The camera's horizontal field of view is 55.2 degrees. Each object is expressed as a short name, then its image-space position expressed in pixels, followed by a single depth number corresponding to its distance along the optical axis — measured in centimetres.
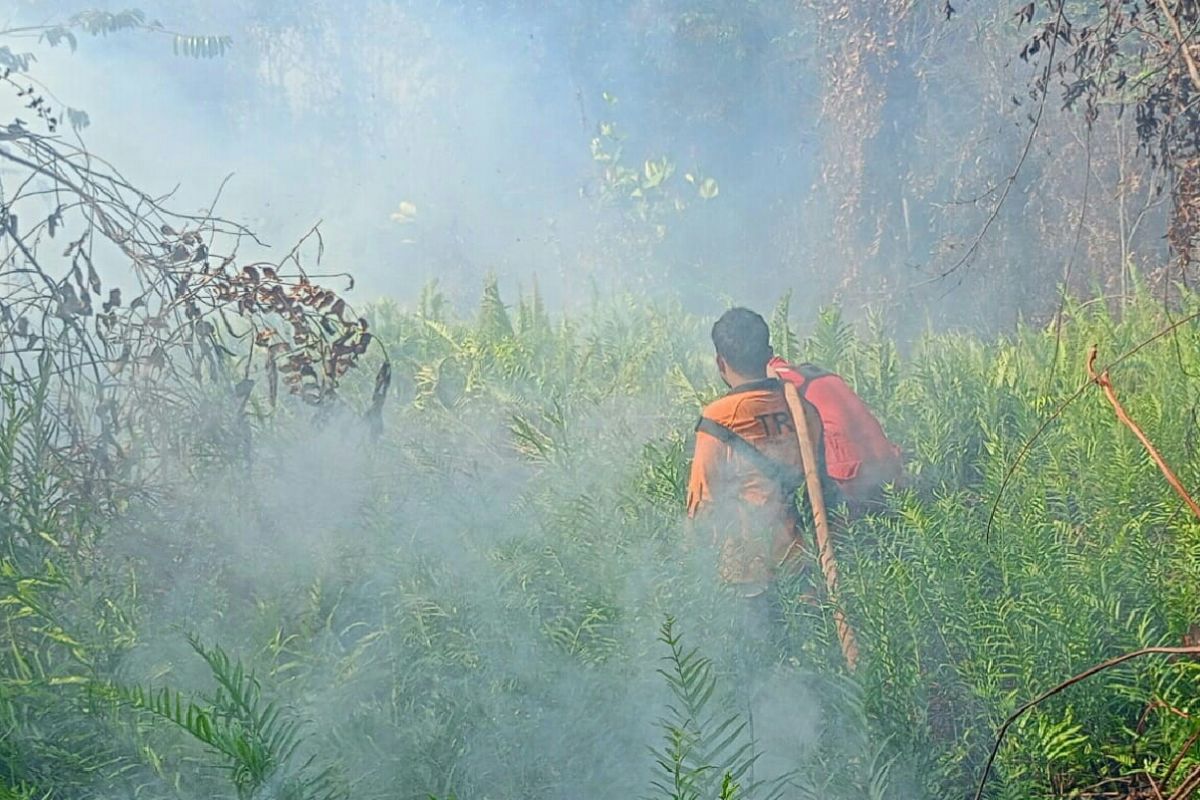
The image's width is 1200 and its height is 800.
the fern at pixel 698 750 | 217
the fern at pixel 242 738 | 228
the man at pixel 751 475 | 350
